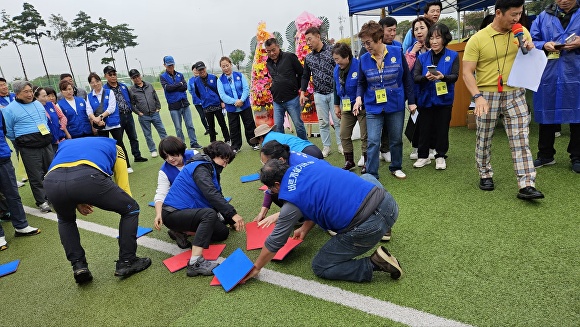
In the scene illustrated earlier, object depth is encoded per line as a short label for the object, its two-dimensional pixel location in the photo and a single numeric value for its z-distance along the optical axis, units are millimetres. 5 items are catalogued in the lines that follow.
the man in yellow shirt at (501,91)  3018
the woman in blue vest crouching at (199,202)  2779
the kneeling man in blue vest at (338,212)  2146
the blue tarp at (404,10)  5176
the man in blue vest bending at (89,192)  2490
